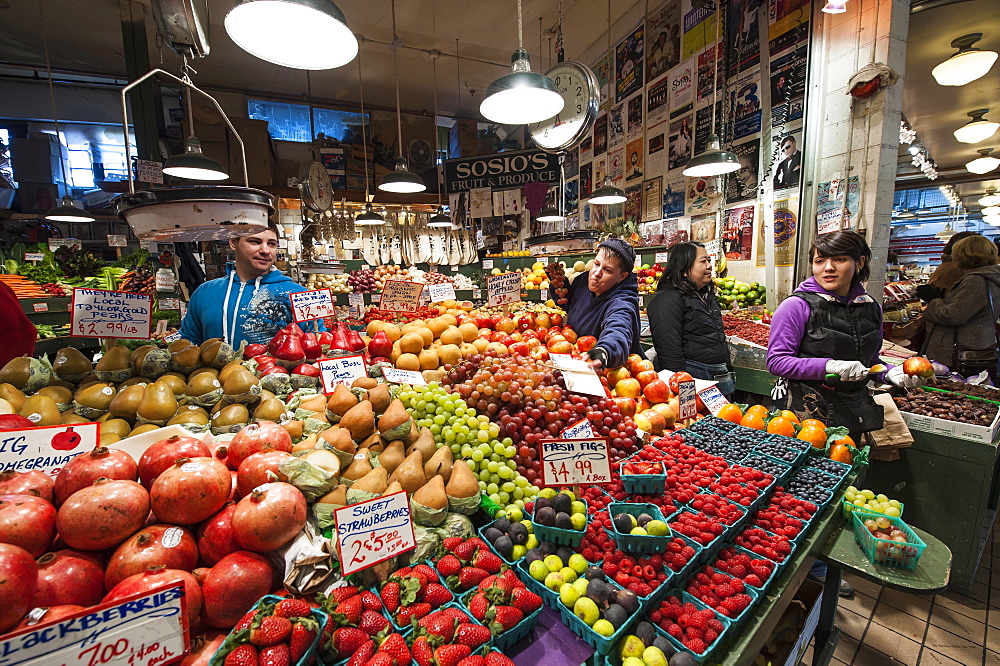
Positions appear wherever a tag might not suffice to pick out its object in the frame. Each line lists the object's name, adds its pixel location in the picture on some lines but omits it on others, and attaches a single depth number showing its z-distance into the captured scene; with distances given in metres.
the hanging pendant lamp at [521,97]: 2.25
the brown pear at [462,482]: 1.40
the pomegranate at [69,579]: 0.81
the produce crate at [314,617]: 0.82
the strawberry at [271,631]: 0.85
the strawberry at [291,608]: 0.91
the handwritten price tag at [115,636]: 0.64
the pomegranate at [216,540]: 1.01
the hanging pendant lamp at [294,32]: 1.69
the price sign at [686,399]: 2.31
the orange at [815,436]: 2.15
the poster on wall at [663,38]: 5.96
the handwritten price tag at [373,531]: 1.04
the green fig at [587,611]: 1.09
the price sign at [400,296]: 3.40
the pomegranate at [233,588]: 0.92
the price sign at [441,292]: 3.53
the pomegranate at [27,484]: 0.96
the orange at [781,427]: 2.23
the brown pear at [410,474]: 1.38
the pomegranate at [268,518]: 1.01
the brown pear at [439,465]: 1.46
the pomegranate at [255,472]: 1.14
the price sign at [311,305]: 2.50
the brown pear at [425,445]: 1.53
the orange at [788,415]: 2.37
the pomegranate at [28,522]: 0.85
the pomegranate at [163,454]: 1.10
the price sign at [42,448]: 1.12
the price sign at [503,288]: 3.21
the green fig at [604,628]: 1.05
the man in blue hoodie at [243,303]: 2.79
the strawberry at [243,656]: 0.81
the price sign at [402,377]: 2.04
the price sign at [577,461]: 1.43
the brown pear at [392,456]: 1.46
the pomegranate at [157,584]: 0.83
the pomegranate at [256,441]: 1.25
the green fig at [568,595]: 1.13
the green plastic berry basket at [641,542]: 1.25
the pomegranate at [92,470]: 0.99
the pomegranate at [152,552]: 0.88
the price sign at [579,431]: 1.72
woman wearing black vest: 2.55
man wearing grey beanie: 2.74
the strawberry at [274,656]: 0.83
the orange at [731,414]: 2.38
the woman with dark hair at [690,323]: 3.27
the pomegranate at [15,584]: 0.70
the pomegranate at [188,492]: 0.98
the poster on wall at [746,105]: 4.89
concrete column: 3.84
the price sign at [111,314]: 1.70
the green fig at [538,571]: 1.21
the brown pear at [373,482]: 1.28
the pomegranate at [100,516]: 0.90
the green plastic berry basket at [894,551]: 1.55
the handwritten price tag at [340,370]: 1.94
